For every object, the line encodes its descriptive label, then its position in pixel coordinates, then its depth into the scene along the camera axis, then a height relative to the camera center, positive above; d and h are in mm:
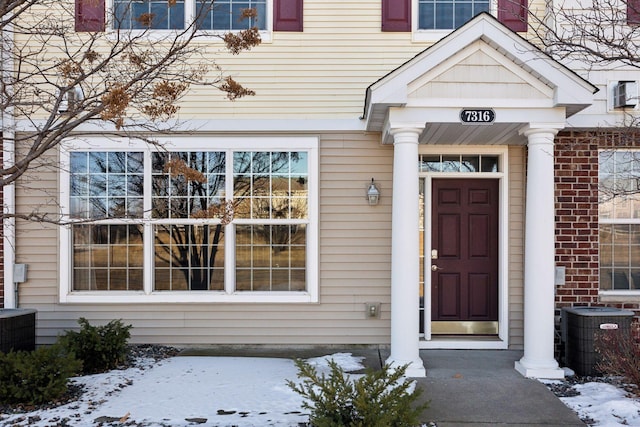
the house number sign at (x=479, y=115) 5289 +1142
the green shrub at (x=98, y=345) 5406 -1317
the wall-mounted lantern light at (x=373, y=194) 6355 +373
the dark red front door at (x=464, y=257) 6551 -430
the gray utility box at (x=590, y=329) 5418 -1134
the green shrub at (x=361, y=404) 3367 -1237
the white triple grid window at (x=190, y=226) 6523 -35
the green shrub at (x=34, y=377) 4406 -1364
